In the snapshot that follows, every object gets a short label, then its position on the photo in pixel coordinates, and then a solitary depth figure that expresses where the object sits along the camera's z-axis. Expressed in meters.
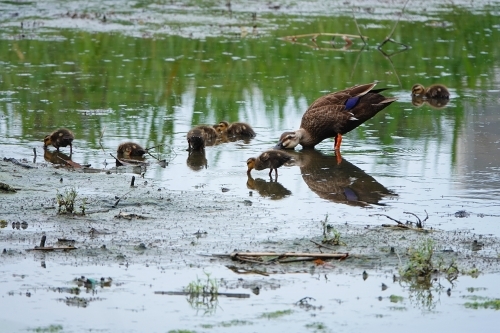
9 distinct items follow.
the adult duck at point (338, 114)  19.42
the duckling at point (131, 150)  17.92
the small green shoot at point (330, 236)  12.23
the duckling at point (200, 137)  18.73
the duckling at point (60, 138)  18.22
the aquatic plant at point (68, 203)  13.32
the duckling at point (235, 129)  20.36
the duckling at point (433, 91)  24.41
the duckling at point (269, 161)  16.75
